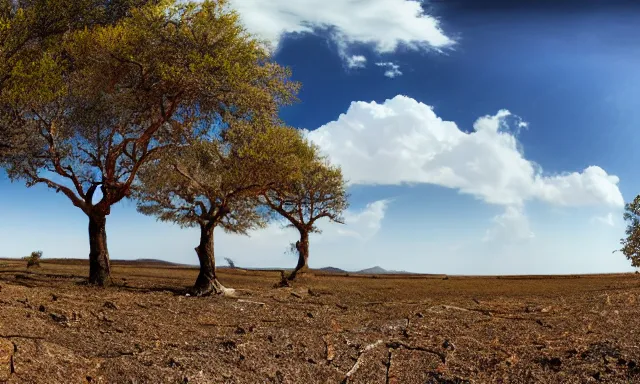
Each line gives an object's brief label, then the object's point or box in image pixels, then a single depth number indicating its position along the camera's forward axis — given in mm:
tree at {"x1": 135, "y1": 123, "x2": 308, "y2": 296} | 28359
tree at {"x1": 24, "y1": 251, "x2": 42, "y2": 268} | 39719
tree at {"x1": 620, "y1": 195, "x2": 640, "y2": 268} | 42688
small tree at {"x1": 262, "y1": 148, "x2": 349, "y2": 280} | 43656
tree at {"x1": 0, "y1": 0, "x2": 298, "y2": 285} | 25547
